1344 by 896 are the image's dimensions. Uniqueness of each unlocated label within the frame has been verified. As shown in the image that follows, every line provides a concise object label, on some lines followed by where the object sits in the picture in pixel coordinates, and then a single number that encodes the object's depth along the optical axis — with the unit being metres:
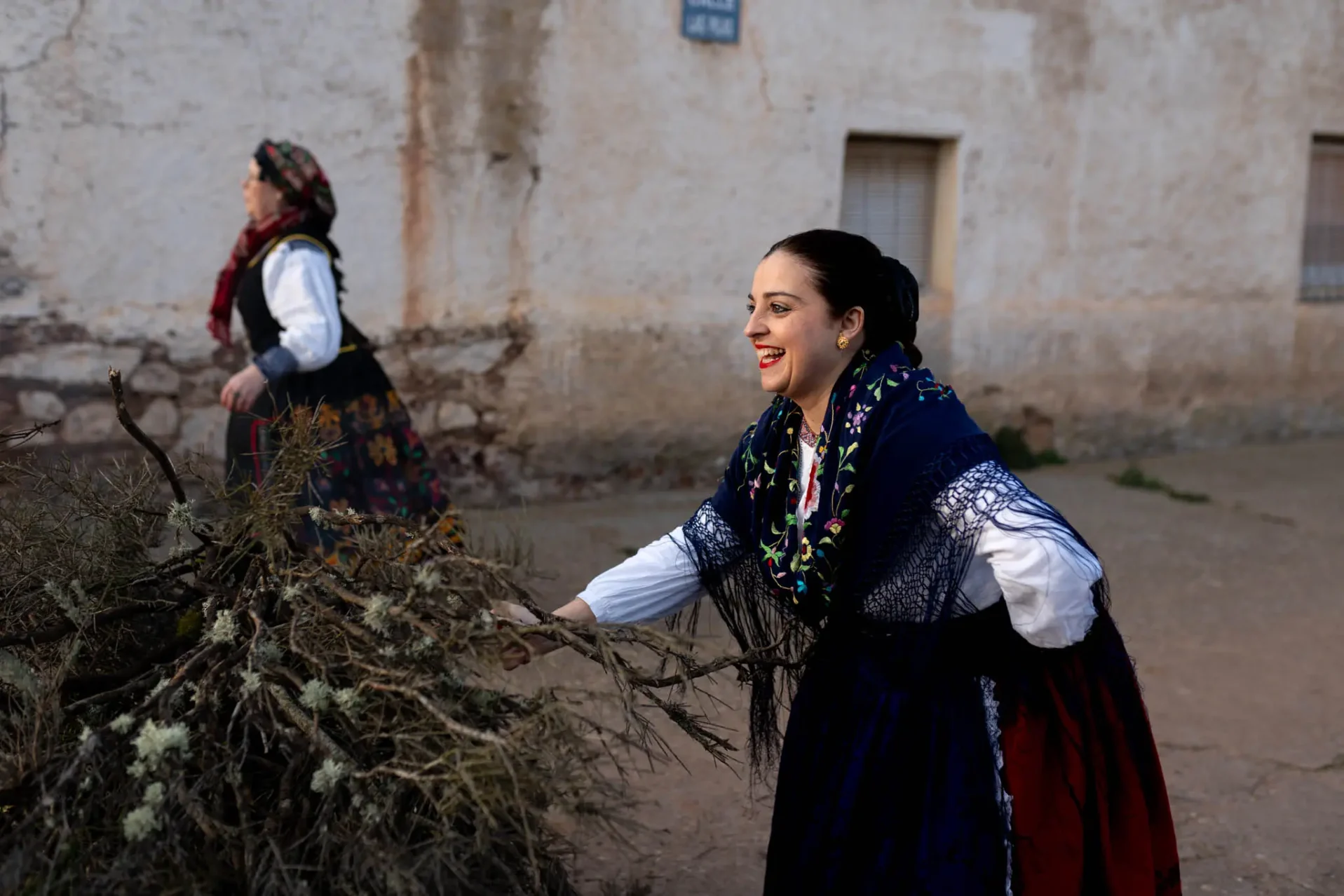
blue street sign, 6.18
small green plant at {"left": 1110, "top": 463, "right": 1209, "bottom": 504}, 7.01
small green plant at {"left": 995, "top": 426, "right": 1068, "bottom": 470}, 7.38
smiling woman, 1.84
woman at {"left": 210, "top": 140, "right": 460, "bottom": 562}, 3.91
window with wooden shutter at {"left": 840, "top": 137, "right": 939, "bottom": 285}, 6.87
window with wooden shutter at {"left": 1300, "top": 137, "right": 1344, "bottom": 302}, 8.21
